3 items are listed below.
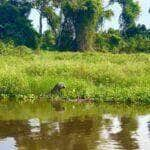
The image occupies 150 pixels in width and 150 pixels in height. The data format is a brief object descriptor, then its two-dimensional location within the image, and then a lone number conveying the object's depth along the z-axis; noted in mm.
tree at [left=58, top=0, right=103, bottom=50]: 43688
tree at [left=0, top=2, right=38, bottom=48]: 44344
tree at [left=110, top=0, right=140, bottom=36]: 52281
